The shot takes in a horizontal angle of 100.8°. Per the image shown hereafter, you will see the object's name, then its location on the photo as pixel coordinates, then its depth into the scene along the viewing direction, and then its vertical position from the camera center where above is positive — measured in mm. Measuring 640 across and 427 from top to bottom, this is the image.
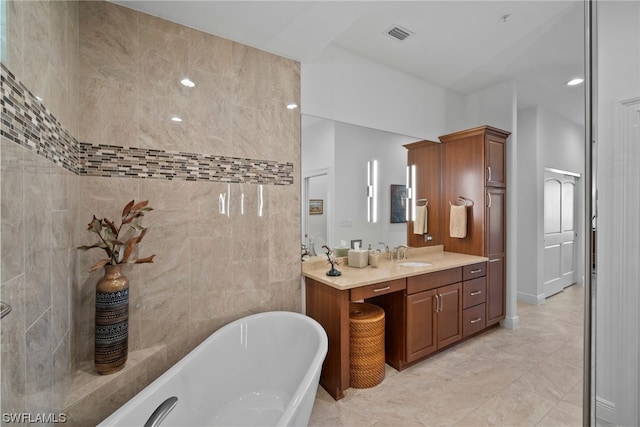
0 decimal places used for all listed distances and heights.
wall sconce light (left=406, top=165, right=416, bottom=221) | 3111 +262
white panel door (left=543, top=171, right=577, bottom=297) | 3352 -285
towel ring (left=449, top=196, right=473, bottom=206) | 3081 +159
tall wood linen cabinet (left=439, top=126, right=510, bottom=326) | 2971 +230
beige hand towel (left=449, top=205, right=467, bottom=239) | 3070 -88
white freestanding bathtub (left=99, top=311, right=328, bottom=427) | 1237 -943
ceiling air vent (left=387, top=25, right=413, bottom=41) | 2271 +1594
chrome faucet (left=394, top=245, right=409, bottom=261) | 2895 -405
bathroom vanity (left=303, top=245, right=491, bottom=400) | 1936 -781
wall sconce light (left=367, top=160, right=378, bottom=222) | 2762 +246
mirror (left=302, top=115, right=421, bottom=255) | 2396 +339
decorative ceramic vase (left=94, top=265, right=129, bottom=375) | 1438 -593
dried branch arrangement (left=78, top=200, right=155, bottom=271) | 1469 -117
